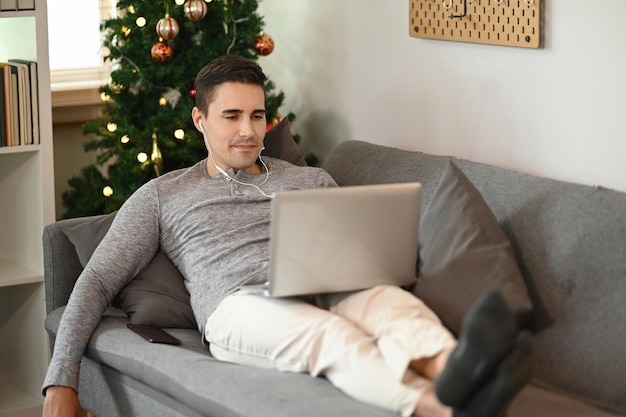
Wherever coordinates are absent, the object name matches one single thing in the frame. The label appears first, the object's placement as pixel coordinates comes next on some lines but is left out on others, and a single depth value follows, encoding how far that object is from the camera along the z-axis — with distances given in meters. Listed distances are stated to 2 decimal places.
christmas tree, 5.13
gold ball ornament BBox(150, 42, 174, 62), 5.04
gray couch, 3.24
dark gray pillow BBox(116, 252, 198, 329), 4.04
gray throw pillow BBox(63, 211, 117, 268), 4.33
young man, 2.74
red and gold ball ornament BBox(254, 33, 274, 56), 5.28
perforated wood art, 4.22
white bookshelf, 4.88
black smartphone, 3.85
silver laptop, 3.36
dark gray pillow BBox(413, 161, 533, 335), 3.48
